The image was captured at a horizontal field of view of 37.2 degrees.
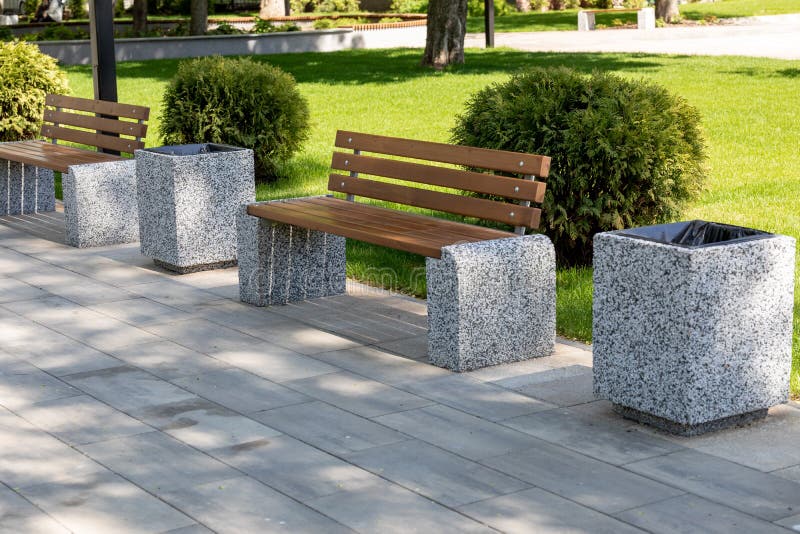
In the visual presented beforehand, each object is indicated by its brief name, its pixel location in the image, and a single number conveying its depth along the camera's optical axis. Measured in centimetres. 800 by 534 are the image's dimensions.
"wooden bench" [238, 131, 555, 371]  610
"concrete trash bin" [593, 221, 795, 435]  491
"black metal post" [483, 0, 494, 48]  2924
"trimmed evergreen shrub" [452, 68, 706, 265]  795
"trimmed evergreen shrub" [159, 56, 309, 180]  1192
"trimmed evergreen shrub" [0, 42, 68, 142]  1375
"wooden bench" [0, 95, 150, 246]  943
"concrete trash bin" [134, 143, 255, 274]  836
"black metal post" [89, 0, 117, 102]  1070
